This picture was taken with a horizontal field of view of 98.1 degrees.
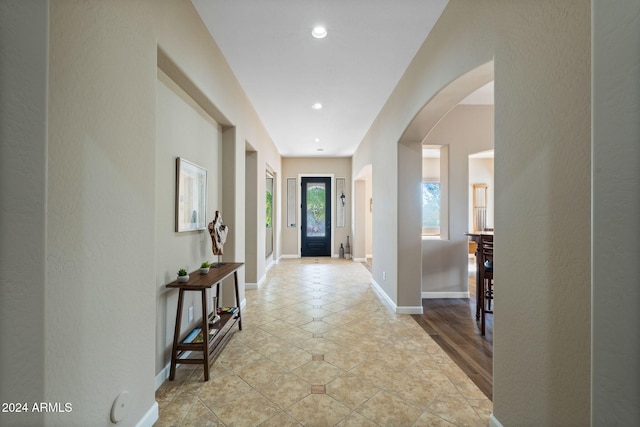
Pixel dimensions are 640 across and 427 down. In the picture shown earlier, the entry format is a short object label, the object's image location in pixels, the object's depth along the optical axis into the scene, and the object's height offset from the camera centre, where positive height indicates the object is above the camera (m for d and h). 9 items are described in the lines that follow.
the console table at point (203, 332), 2.13 -1.04
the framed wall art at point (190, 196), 2.34 +0.16
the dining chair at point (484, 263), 3.24 -0.58
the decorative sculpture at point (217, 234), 2.87 -0.22
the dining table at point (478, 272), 3.34 -0.70
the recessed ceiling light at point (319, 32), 2.49 +1.67
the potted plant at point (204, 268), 2.52 -0.50
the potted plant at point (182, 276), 2.20 -0.50
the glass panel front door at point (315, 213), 8.38 +0.03
